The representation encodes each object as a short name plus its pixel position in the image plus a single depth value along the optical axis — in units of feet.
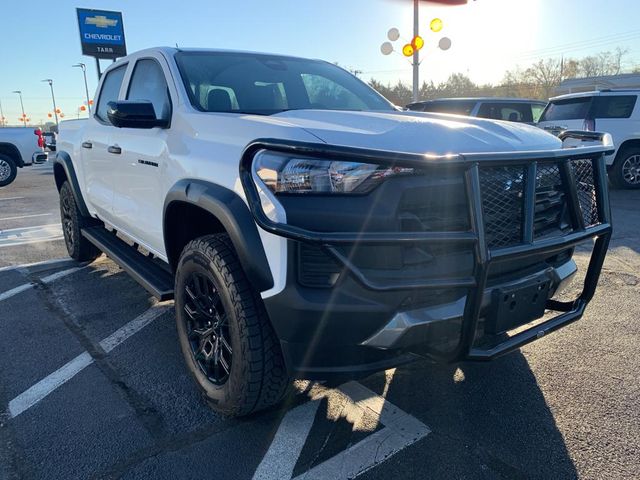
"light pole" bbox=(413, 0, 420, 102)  39.65
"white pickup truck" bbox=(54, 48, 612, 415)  6.15
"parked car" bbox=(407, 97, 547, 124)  33.40
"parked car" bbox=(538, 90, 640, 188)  32.50
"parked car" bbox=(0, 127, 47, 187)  41.73
